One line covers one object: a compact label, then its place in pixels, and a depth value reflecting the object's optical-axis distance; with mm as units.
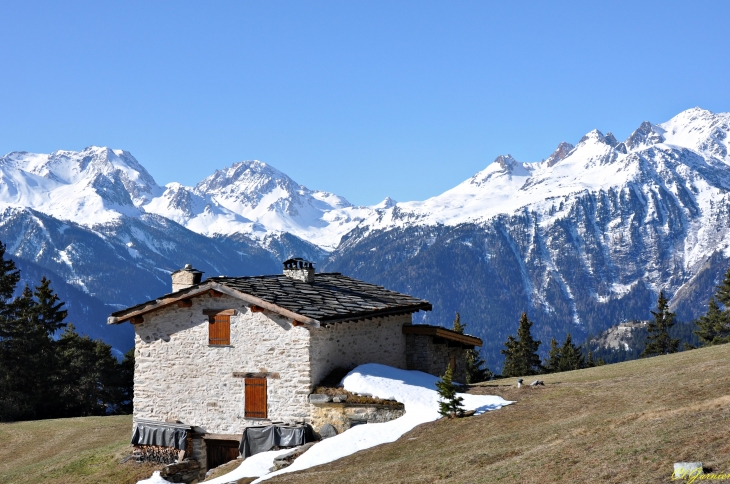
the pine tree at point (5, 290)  66500
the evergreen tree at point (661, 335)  108062
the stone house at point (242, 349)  34812
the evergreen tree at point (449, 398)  31047
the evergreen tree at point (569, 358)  109438
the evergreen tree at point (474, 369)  97125
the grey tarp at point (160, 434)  36469
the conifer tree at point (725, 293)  95250
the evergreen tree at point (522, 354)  104438
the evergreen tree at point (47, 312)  75938
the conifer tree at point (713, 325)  98875
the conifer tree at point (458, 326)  89562
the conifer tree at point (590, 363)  110375
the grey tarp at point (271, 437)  33875
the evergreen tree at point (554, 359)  111419
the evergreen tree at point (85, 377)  70625
